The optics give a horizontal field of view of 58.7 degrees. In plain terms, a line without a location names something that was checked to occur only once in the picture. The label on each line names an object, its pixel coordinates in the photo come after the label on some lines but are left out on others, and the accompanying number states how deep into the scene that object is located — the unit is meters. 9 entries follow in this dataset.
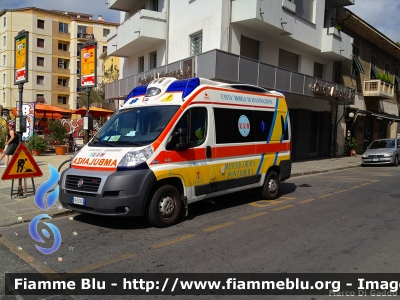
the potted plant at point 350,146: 24.31
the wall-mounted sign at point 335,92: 17.93
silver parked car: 18.42
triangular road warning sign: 7.60
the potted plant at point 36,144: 16.72
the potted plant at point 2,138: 16.48
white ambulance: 5.79
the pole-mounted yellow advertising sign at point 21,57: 9.19
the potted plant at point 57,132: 18.73
